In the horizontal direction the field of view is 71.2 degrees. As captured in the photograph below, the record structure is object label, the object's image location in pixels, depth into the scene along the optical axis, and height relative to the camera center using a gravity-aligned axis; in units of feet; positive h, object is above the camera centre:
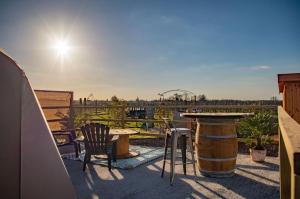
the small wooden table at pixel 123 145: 15.84 -3.15
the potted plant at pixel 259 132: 14.58 -2.06
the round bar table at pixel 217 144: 11.64 -2.21
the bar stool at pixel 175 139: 11.41 -1.98
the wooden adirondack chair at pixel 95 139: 13.56 -2.26
